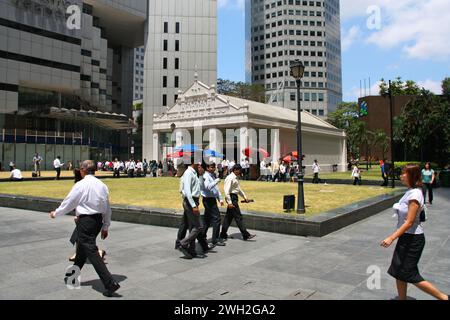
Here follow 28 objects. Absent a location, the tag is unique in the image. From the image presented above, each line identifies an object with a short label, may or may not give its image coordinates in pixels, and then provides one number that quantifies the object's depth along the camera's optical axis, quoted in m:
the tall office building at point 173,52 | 60.59
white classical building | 33.44
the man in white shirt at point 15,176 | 26.20
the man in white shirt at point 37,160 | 31.42
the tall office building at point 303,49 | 110.56
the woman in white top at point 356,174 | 23.23
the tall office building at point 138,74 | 155.38
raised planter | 9.03
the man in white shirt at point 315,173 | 25.22
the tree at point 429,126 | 33.72
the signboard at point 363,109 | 69.69
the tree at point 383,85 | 73.89
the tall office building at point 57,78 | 49.25
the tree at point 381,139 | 58.94
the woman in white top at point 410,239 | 4.13
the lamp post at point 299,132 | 10.64
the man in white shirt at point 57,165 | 28.97
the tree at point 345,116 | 80.19
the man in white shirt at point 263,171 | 29.31
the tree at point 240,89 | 75.12
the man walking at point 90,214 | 4.73
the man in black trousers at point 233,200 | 8.20
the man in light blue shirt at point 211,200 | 7.60
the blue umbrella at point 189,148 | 31.05
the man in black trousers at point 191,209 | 6.70
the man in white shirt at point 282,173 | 27.89
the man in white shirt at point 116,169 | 33.84
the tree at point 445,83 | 54.97
